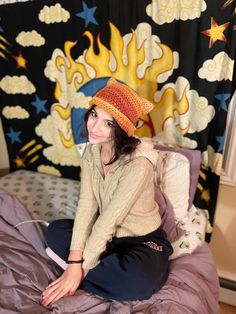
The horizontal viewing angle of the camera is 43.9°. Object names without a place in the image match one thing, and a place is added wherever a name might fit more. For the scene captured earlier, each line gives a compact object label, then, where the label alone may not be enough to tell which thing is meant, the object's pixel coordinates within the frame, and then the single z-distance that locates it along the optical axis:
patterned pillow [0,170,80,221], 1.47
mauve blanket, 0.92
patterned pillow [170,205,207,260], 1.14
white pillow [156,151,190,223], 1.27
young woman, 0.92
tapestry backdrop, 1.20
